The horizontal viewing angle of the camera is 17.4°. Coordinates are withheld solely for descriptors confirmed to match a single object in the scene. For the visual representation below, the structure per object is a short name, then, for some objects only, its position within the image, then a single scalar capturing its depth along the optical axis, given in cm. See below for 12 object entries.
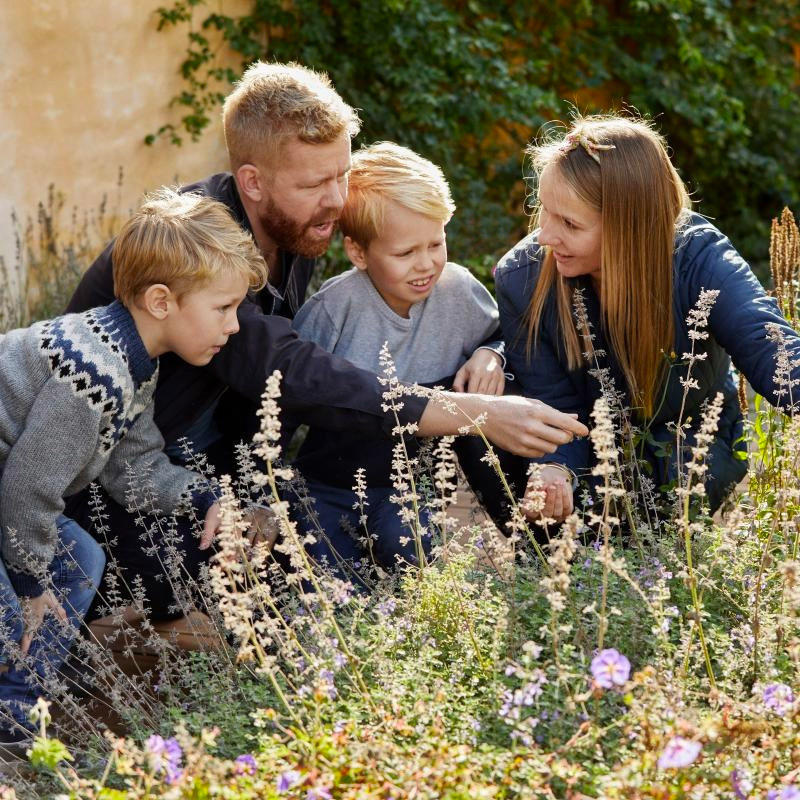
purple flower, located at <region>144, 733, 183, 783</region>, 266
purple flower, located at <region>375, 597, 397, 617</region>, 297
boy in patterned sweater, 318
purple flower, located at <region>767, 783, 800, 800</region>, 259
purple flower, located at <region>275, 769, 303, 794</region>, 269
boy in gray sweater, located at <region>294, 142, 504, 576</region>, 344
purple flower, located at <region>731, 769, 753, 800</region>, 267
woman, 330
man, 327
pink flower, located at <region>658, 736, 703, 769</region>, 258
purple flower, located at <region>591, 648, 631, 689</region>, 266
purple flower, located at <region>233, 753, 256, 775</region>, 272
